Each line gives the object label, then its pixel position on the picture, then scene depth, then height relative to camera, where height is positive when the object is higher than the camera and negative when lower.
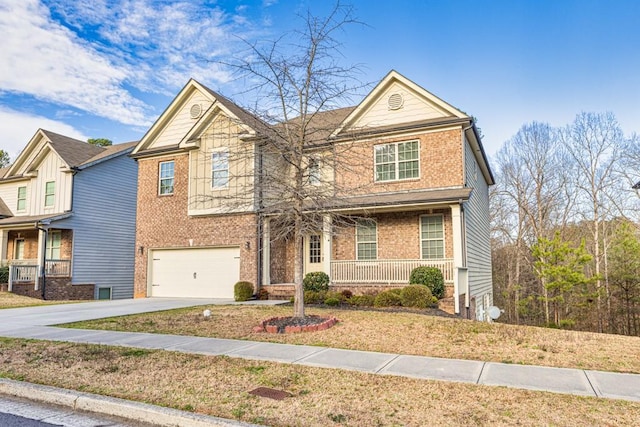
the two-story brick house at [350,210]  14.66 +1.70
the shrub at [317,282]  15.05 -0.92
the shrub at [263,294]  16.06 -1.44
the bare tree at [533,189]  30.20 +4.84
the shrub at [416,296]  12.70 -1.21
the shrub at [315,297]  14.40 -1.39
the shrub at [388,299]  13.16 -1.34
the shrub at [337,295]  14.17 -1.31
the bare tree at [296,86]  9.62 +3.89
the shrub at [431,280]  13.45 -0.75
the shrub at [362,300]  13.72 -1.44
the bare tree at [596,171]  28.17 +5.73
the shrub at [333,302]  13.90 -1.50
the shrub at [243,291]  15.61 -1.29
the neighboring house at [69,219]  21.27 +1.98
